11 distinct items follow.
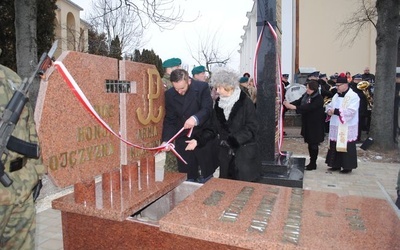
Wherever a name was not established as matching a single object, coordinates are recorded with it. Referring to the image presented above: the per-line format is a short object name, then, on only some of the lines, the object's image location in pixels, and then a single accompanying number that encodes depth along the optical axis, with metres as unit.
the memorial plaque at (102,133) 2.49
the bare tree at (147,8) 8.93
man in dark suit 3.64
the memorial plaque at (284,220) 2.03
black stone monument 5.51
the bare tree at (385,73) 8.72
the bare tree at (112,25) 17.39
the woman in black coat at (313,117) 6.55
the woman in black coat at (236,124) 3.79
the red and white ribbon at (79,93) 2.47
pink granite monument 2.15
